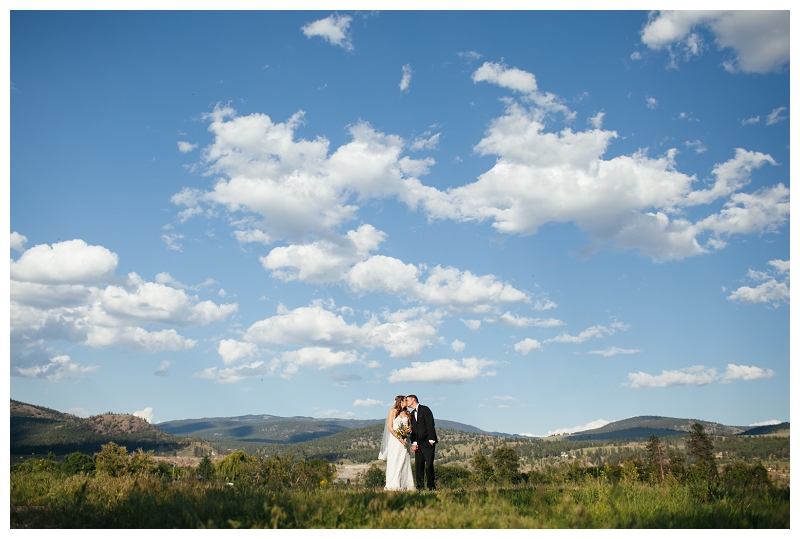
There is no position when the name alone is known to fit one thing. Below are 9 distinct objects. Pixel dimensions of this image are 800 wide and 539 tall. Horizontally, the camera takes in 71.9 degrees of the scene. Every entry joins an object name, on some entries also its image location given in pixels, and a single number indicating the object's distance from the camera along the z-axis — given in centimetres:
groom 1608
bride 1591
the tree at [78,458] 8786
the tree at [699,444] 11175
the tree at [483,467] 11536
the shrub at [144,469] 1211
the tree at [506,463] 11500
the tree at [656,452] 9969
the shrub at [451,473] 12061
